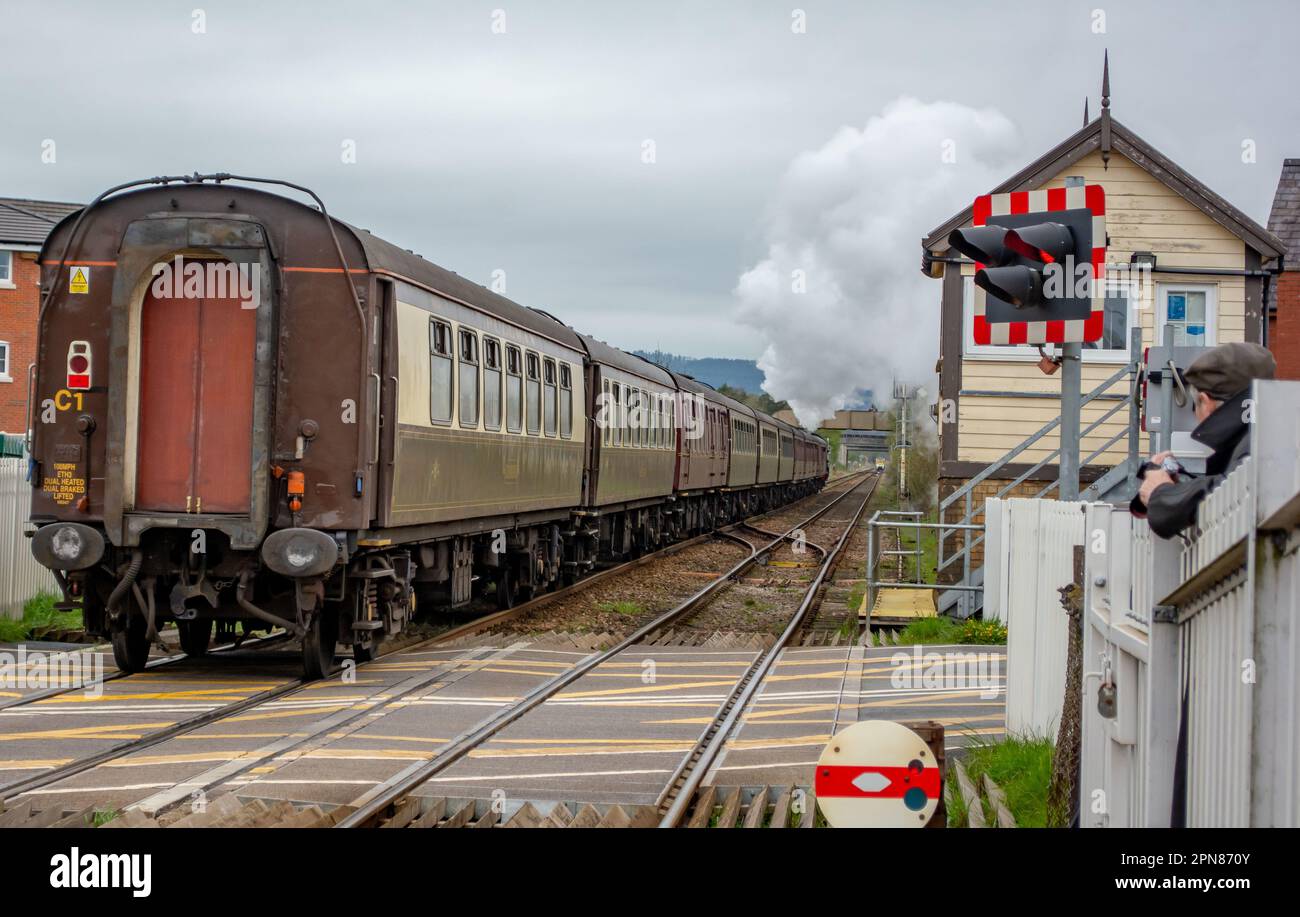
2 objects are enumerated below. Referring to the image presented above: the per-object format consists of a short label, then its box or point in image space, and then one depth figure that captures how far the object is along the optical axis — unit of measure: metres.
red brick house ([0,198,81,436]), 40.62
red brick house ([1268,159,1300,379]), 29.23
